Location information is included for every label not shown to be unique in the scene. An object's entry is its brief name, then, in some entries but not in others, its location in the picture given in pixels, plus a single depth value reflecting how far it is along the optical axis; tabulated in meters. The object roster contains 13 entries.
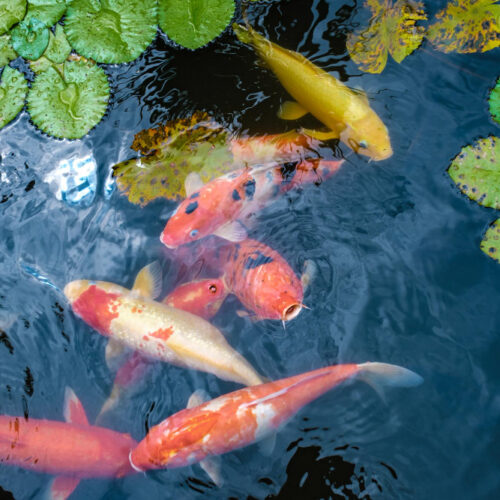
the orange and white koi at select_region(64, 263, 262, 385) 2.54
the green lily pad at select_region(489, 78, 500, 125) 2.96
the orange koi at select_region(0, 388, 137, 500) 2.41
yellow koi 2.96
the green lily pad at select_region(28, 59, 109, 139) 3.04
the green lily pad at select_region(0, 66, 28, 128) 3.10
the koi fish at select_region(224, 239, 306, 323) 2.54
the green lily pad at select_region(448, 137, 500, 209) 2.72
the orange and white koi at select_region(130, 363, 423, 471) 2.31
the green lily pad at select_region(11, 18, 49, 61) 3.19
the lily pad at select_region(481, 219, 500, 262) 2.64
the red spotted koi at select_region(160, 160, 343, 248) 2.78
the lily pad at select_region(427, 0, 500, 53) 3.04
